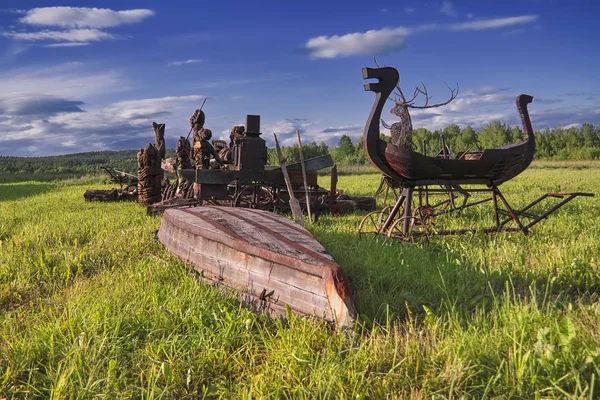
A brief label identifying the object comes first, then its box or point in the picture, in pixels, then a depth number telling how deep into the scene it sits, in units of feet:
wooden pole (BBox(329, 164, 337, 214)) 29.66
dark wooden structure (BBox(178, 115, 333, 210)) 28.55
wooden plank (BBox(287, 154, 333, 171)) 29.91
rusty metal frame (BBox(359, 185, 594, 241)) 18.53
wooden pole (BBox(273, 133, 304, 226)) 23.70
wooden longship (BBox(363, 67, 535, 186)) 18.01
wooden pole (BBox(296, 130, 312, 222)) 26.45
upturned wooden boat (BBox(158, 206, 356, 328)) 10.21
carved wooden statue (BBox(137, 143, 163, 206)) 37.91
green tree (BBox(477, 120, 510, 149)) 272.51
